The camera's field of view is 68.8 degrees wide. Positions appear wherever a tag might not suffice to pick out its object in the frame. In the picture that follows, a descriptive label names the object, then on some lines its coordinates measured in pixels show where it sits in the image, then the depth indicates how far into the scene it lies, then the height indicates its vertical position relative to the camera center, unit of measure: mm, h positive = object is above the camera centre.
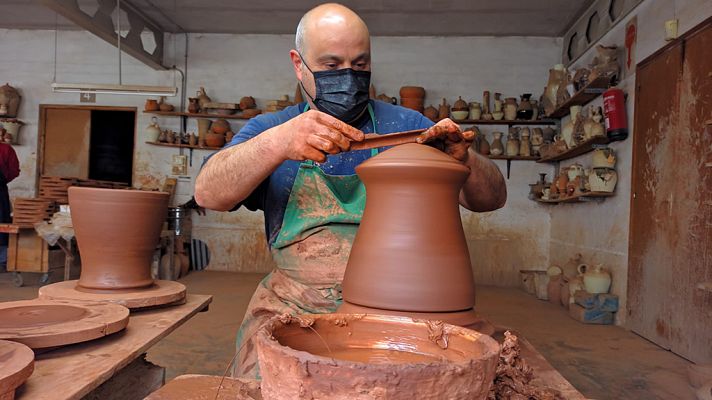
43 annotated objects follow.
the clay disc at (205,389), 1148 -446
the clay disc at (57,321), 1516 -426
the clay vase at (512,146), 7586 +928
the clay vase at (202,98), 8023 +1520
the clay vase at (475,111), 7617 +1423
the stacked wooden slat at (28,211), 6426 -281
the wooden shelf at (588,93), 5574 +1371
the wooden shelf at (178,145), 8058 +777
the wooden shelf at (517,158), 7582 +769
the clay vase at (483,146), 7637 +921
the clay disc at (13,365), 1125 -406
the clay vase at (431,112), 7574 +1372
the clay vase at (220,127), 7922 +1078
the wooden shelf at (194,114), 7992 +1260
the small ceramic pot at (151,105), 7965 +1367
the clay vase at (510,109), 7559 +1467
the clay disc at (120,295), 2188 -447
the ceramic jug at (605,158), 5453 +591
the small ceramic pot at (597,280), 5508 -712
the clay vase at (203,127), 8047 +1072
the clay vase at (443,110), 7625 +1421
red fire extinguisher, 5285 +1031
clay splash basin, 715 -248
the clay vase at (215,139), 7906 +878
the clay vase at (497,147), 7629 +910
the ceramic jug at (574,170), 6171 +507
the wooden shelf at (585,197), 5593 +183
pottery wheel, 1235 -266
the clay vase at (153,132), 8016 +964
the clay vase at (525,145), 7570 +951
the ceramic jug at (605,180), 5496 +360
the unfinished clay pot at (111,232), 2293 -179
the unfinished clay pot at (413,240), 1250 -86
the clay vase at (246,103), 7980 +1465
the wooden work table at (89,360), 1309 -506
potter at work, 1838 +49
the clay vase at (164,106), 8053 +1370
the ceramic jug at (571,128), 6250 +1042
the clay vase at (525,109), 7477 +1460
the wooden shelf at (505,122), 7555 +1286
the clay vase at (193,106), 8023 +1390
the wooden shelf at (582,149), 5582 +750
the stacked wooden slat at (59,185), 6680 +73
